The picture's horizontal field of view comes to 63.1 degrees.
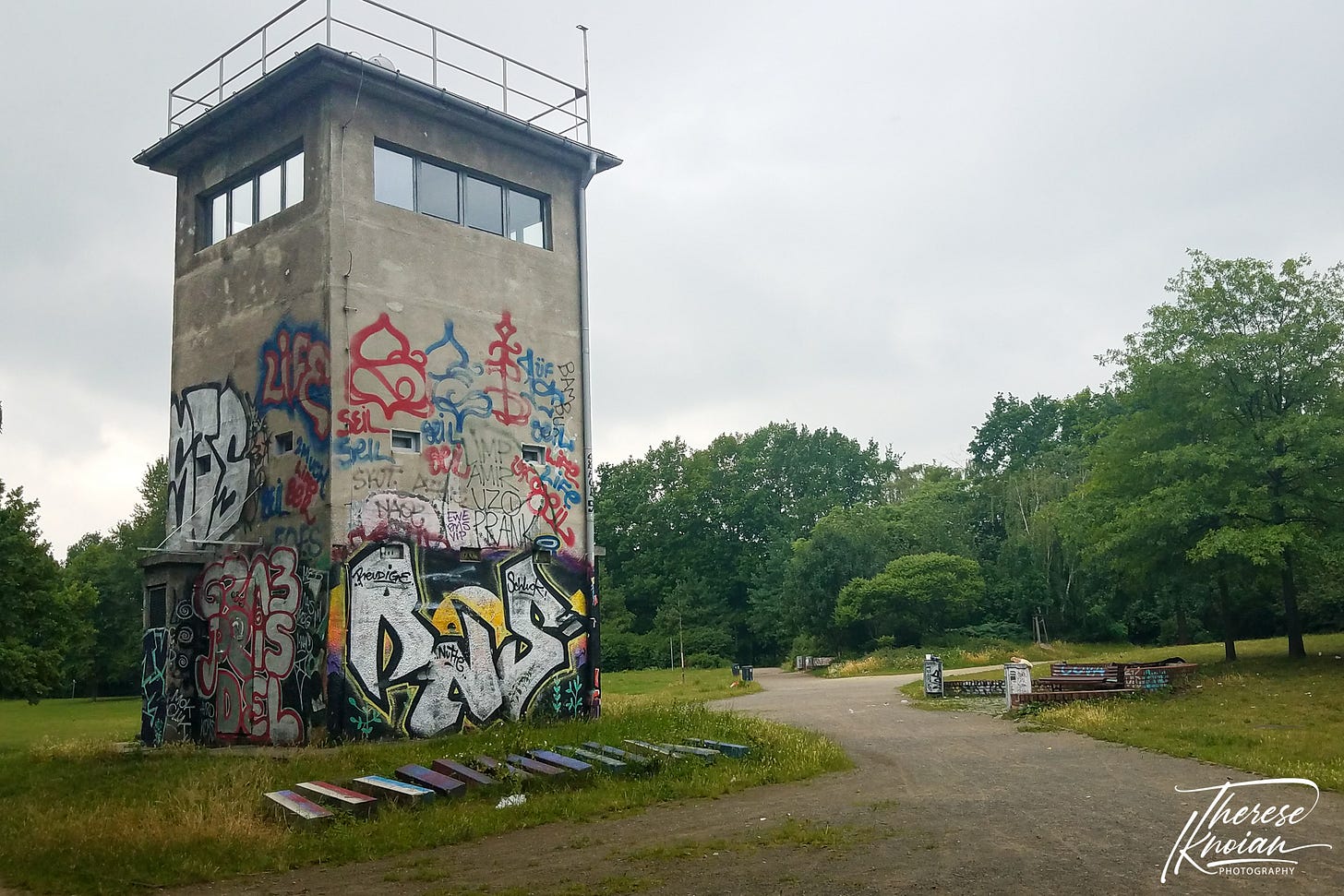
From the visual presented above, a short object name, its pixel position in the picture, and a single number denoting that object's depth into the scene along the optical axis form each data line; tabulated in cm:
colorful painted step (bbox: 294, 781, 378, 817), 1175
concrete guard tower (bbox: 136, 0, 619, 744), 1802
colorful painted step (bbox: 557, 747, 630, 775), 1368
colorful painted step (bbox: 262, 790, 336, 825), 1130
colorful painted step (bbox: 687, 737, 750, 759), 1478
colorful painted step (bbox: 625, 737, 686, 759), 1430
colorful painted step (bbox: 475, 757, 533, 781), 1311
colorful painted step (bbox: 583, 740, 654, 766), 1388
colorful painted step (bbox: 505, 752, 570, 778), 1317
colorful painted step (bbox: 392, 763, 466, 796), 1248
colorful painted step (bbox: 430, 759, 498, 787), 1286
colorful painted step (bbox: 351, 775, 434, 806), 1212
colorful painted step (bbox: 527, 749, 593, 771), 1350
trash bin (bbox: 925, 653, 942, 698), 2705
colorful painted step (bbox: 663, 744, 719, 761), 1438
